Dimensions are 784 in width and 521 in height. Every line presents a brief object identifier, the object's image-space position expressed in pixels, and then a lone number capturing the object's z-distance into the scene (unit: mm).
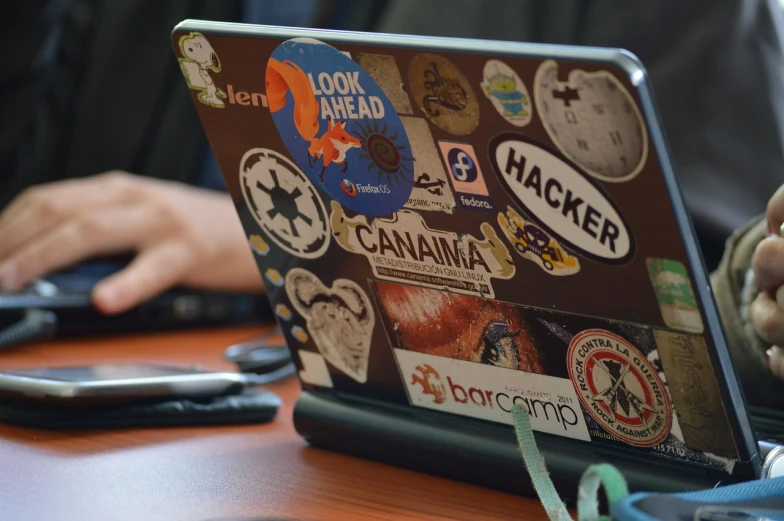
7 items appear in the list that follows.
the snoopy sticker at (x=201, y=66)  1035
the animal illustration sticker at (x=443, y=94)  965
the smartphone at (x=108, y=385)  1124
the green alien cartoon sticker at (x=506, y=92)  950
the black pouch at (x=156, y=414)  1133
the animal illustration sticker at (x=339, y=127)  997
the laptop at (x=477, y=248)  952
